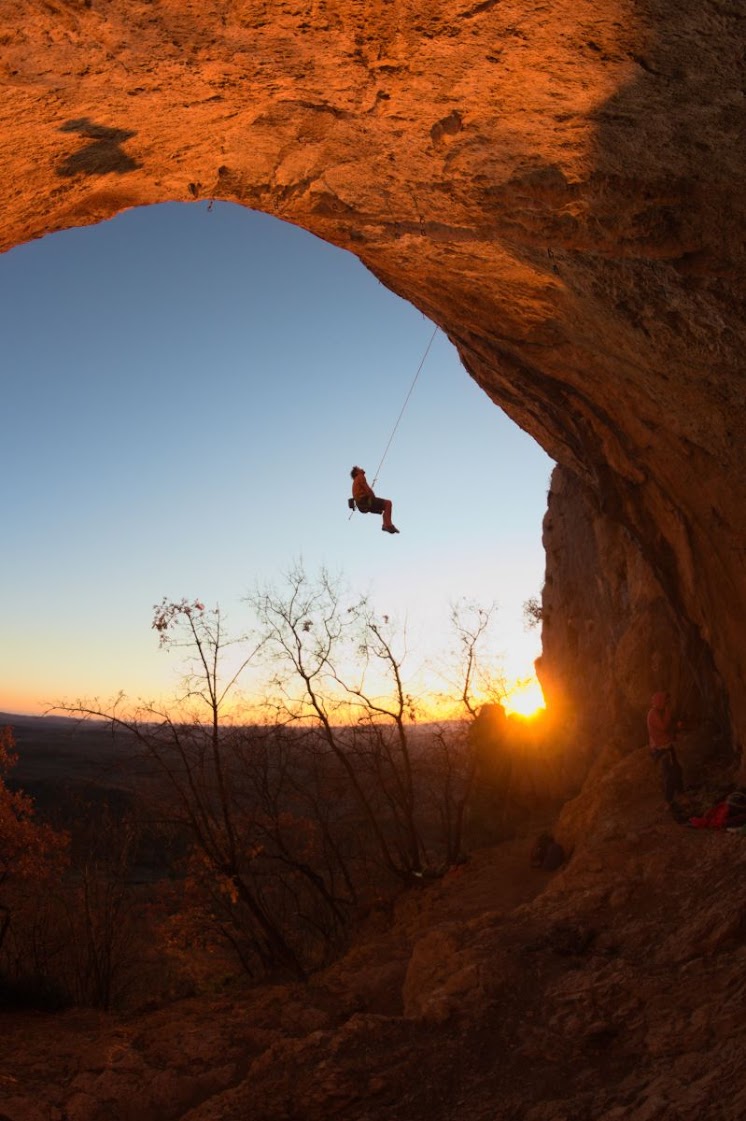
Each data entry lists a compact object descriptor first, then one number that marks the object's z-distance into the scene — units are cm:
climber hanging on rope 1174
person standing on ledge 1053
